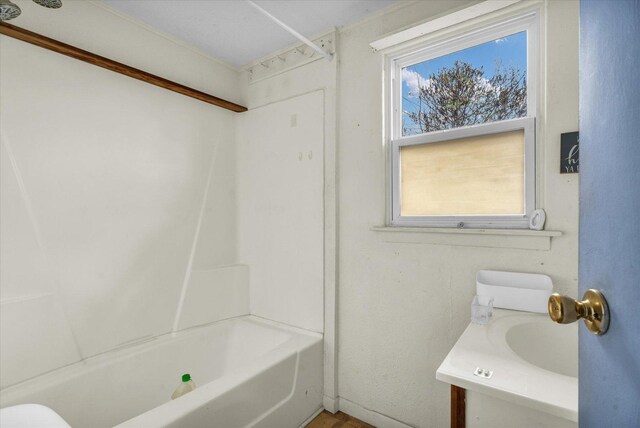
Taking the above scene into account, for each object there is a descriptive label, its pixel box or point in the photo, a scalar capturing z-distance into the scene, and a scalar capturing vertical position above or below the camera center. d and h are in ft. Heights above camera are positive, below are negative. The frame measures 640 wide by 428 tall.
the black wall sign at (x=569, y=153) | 4.47 +0.77
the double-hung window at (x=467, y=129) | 5.09 +1.38
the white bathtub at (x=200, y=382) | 4.73 -3.03
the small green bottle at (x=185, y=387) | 5.82 -3.34
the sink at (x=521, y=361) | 2.60 -1.54
